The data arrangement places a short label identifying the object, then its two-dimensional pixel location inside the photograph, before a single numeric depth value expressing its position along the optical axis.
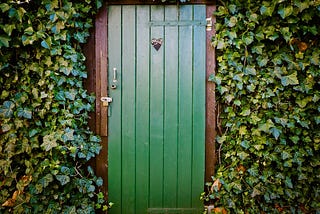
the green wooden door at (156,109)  2.39
